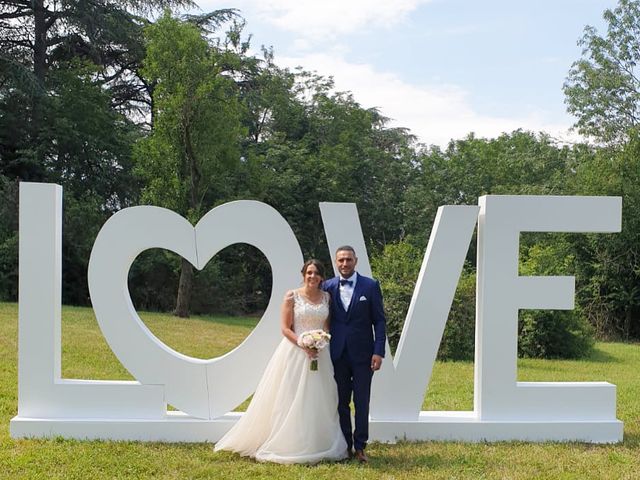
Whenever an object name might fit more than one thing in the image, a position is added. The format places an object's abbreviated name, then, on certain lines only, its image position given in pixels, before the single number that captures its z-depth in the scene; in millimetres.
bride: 5250
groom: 5336
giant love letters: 5918
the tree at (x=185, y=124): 15852
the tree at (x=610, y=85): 19703
